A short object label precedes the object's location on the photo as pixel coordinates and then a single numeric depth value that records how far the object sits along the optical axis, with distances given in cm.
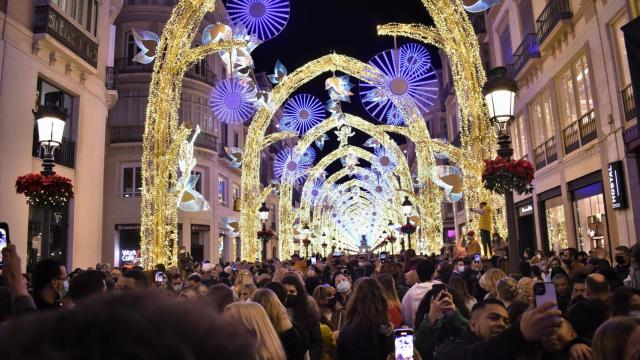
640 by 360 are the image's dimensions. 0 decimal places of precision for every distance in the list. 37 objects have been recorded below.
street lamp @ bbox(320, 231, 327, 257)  6857
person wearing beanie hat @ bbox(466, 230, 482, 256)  1498
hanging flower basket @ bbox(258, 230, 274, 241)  2762
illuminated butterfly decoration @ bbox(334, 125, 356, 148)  4138
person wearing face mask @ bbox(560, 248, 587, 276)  986
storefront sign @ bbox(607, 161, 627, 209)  1558
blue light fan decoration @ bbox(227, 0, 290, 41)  2034
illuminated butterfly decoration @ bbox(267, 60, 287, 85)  2767
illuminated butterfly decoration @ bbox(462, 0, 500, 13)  1395
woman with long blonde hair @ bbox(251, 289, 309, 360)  501
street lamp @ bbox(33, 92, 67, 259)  991
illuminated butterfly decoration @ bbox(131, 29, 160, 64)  1677
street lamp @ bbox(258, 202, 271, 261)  2633
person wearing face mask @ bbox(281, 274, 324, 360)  582
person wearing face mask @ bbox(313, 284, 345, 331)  734
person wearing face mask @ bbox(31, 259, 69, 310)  528
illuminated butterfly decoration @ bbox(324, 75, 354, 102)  2869
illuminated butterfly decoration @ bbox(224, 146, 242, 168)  3238
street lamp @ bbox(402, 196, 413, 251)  2738
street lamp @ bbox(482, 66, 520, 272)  905
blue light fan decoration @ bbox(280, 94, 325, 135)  3638
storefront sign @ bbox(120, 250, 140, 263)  3262
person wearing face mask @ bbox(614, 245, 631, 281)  1173
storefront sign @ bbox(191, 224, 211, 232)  3568
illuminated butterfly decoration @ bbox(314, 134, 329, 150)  4077
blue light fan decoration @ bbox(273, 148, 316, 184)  3866
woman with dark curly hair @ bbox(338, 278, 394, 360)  492
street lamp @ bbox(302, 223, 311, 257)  4236
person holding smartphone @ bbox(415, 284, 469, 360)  468
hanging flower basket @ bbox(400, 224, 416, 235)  2655
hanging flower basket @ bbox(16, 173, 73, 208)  976
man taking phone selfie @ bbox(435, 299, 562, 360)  257
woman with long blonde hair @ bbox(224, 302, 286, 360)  407
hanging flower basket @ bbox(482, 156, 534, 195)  923
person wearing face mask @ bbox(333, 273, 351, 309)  833
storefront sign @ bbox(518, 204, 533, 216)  2525
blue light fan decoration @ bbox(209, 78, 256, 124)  2361
